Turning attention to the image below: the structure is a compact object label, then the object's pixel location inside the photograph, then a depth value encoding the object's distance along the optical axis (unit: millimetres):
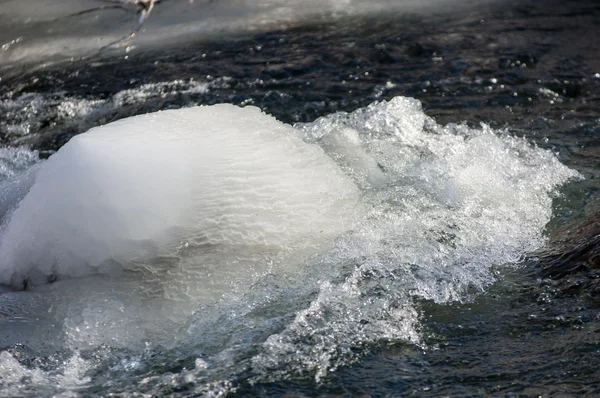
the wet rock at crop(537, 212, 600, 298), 6355
